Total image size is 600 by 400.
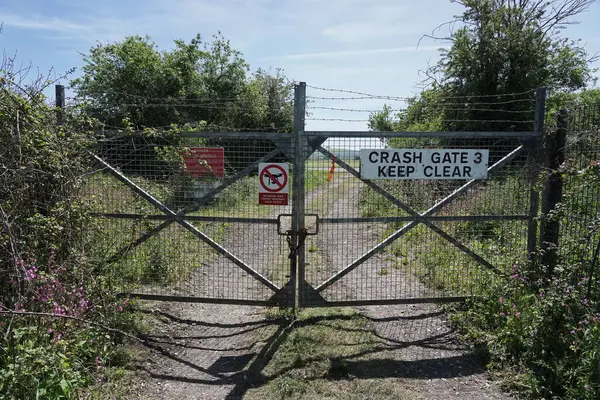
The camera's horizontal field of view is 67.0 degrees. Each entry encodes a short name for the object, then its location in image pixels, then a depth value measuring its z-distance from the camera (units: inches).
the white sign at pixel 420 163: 211.5
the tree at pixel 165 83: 791.7
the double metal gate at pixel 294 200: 209.8
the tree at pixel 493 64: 638.5
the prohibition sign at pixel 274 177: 206.5
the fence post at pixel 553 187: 213.6
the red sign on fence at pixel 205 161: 211.1
